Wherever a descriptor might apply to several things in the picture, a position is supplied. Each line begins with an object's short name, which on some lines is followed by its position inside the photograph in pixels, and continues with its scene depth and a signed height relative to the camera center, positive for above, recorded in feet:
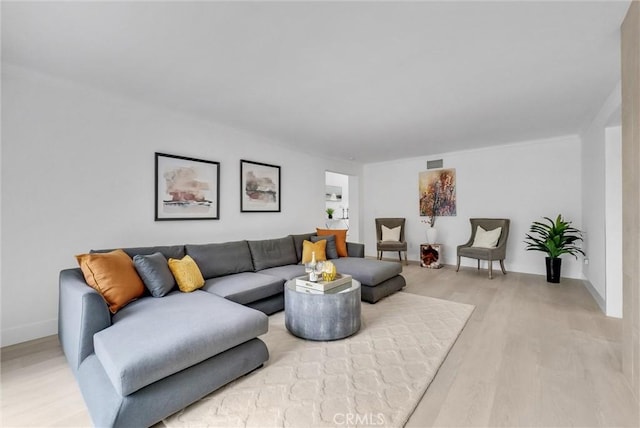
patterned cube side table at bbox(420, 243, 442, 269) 18.21 -2.70
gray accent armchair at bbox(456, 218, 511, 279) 15.35 -1.91
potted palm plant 14.21 -1.51
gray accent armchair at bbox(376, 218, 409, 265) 19.11 -1.92
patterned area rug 5.16 -3.75
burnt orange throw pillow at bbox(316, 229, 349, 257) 14.53 -1.34
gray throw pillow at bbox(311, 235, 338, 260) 14.07 -1.61
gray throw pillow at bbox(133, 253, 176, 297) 8.11 -1.77
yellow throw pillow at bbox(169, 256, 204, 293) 8.78 -1.93
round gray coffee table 8.13 -2.99
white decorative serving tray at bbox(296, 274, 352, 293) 8.49 -2.20
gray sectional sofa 4.72 -2.58
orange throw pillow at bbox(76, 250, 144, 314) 7.04 -1.66
